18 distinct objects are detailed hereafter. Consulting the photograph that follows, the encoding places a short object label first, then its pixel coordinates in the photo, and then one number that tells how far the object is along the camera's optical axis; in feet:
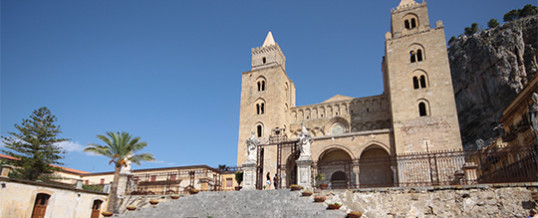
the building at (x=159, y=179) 65.82
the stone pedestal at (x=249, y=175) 57.36
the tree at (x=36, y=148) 77.20
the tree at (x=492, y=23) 154.27
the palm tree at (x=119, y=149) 65.57
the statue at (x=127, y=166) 65.63
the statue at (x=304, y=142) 53.84
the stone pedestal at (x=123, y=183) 64.13
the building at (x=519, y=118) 54.29
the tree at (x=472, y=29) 161.01
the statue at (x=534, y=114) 37.19
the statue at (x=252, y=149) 59.16
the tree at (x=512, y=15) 146.10
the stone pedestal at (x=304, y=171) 50.67
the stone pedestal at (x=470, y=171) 46.88
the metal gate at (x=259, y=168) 58.97
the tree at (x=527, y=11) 135.62
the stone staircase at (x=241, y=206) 39.40
